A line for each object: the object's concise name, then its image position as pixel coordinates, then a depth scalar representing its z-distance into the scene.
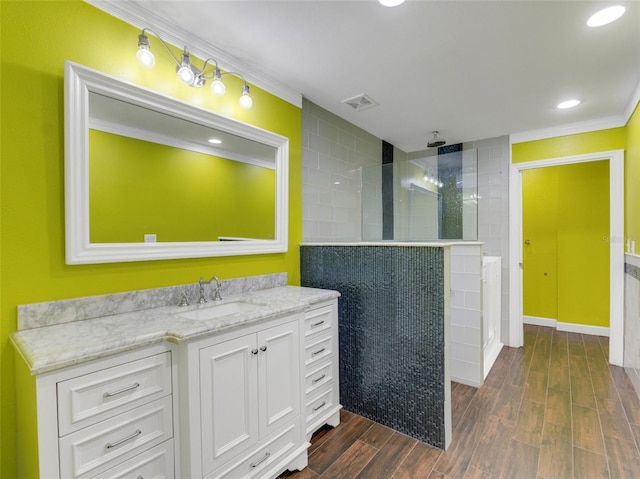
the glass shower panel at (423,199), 2.92
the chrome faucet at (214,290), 1.79
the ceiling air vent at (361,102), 2.57
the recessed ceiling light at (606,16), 1.57
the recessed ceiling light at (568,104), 2.64
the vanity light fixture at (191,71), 1.49
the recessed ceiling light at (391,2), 1.50
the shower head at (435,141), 3.62
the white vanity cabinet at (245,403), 1.27
